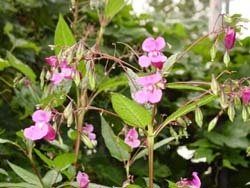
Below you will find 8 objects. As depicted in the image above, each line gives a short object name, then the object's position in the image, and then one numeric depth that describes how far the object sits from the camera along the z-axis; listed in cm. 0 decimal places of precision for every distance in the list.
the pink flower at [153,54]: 65
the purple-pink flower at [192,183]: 68
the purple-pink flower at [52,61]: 68
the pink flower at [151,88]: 63
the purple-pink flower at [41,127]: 66
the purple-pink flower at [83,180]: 71
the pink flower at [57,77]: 67
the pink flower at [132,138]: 73
